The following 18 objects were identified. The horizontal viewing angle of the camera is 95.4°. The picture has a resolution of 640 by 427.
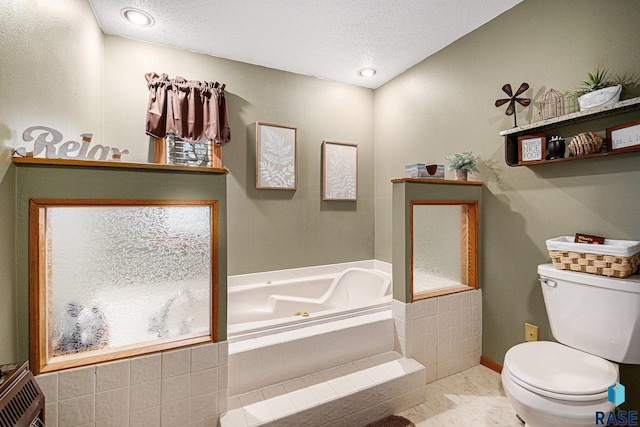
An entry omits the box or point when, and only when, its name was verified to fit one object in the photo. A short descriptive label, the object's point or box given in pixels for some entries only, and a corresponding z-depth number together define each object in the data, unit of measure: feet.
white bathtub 6.68
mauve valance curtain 7.99
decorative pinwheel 6.47
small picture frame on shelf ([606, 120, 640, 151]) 4.78
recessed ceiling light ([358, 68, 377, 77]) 9.70
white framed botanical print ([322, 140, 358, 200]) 10.27
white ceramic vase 4.96
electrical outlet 6.45
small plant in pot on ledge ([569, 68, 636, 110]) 4.98
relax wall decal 4.14
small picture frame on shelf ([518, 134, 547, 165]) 6.07
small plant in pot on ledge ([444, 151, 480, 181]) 7.32
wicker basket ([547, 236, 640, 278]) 4.61
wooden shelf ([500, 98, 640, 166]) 4.94
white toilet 4.05
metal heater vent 2.70
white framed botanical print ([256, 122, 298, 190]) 9.26
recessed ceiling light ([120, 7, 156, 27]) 6.82
